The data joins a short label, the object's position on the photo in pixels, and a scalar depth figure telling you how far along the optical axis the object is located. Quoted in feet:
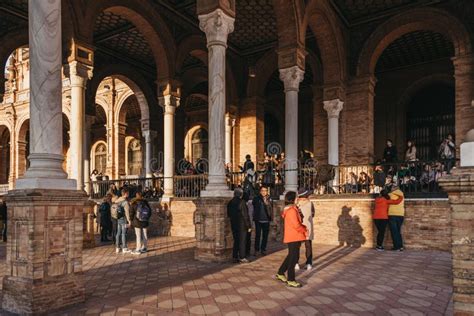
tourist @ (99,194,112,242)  36.50
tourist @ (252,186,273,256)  27.20
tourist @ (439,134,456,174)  36.13
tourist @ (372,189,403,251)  29.89
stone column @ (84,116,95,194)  46.58
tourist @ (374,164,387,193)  34.09
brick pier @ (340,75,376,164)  45.14
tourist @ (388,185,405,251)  29.60
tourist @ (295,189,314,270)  22.33
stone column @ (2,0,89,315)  15.52
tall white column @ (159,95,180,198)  42.52
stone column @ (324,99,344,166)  44.66
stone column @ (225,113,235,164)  53.31
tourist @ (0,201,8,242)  39.67
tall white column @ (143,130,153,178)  61.16
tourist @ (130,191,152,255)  28.37
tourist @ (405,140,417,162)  40.29
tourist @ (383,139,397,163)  39.99
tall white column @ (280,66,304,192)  36.86
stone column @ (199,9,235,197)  26.68
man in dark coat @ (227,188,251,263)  24.58
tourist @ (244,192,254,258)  26.19
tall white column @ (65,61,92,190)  33.01
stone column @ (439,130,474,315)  11.08
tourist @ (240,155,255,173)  41.04
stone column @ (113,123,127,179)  69.26
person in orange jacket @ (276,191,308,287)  18.52
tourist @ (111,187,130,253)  28.78
